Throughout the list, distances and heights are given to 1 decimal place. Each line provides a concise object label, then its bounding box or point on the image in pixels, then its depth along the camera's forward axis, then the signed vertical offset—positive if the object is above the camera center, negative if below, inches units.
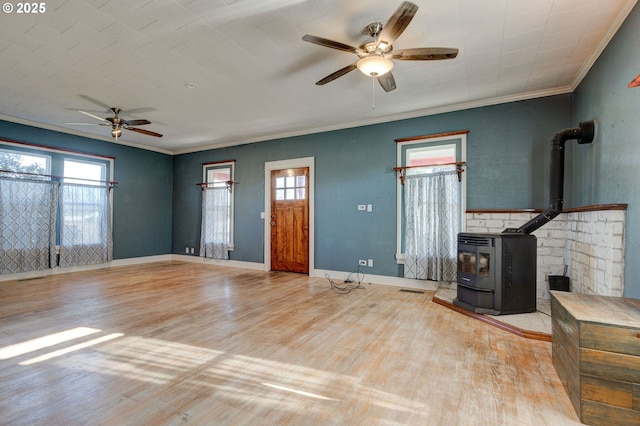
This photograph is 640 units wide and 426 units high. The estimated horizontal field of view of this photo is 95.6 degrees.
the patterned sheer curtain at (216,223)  267.3 -11.4
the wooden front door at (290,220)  230.5 -6.2
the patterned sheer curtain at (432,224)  174.2 -5.9
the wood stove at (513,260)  125.3 -19.7
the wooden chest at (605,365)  59.6 -31.5
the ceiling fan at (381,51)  90.2 +54.9
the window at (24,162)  200.2 +33.2
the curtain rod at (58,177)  200.8 +24.2
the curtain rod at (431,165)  172.6 +29.3
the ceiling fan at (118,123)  181.9 +55.1
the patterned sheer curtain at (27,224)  196.7 -11.0
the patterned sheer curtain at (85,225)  225.3 -13.2
